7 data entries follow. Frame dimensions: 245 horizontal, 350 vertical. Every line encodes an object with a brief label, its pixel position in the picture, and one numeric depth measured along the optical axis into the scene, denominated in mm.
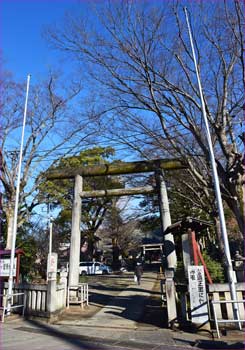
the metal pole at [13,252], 10473
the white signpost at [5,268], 11844
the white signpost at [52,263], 11836
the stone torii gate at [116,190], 12727
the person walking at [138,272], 19706
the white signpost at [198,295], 7586
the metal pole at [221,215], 7414
